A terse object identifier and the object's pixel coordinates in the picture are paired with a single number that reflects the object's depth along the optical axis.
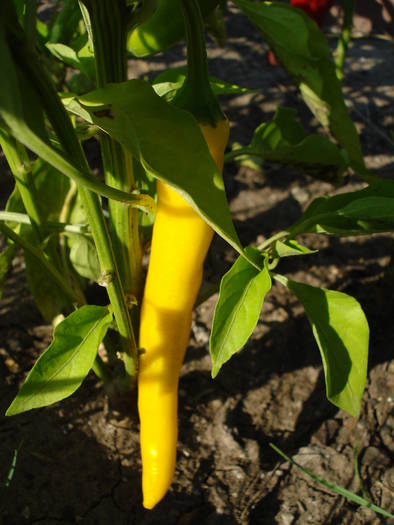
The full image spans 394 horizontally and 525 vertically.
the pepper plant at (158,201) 0.20
